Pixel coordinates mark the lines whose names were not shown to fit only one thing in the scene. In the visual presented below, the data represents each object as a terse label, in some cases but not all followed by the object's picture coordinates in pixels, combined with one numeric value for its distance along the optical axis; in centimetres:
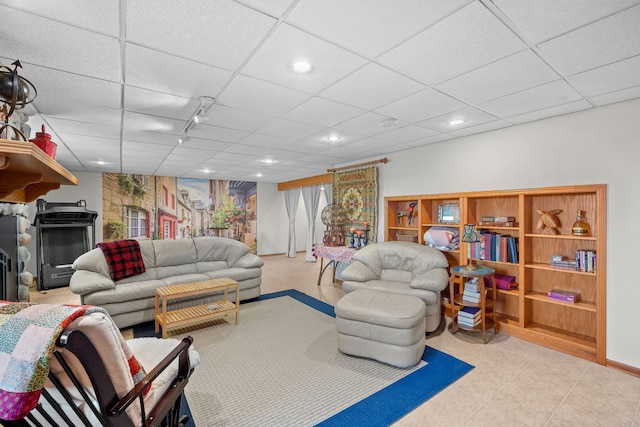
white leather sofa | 330
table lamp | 324
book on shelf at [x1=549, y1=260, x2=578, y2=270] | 288
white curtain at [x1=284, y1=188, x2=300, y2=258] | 852
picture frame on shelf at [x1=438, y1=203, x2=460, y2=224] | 388
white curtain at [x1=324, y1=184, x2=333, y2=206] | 677
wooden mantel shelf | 101
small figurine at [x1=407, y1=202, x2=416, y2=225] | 445
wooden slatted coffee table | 312
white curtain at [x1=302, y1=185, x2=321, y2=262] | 767
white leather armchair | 319
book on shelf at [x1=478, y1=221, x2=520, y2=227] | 334
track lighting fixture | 250
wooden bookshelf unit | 270
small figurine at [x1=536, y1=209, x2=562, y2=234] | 303
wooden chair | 95
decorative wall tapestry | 488
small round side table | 310
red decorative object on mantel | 145
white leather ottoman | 250
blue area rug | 192
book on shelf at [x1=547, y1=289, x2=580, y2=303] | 287
